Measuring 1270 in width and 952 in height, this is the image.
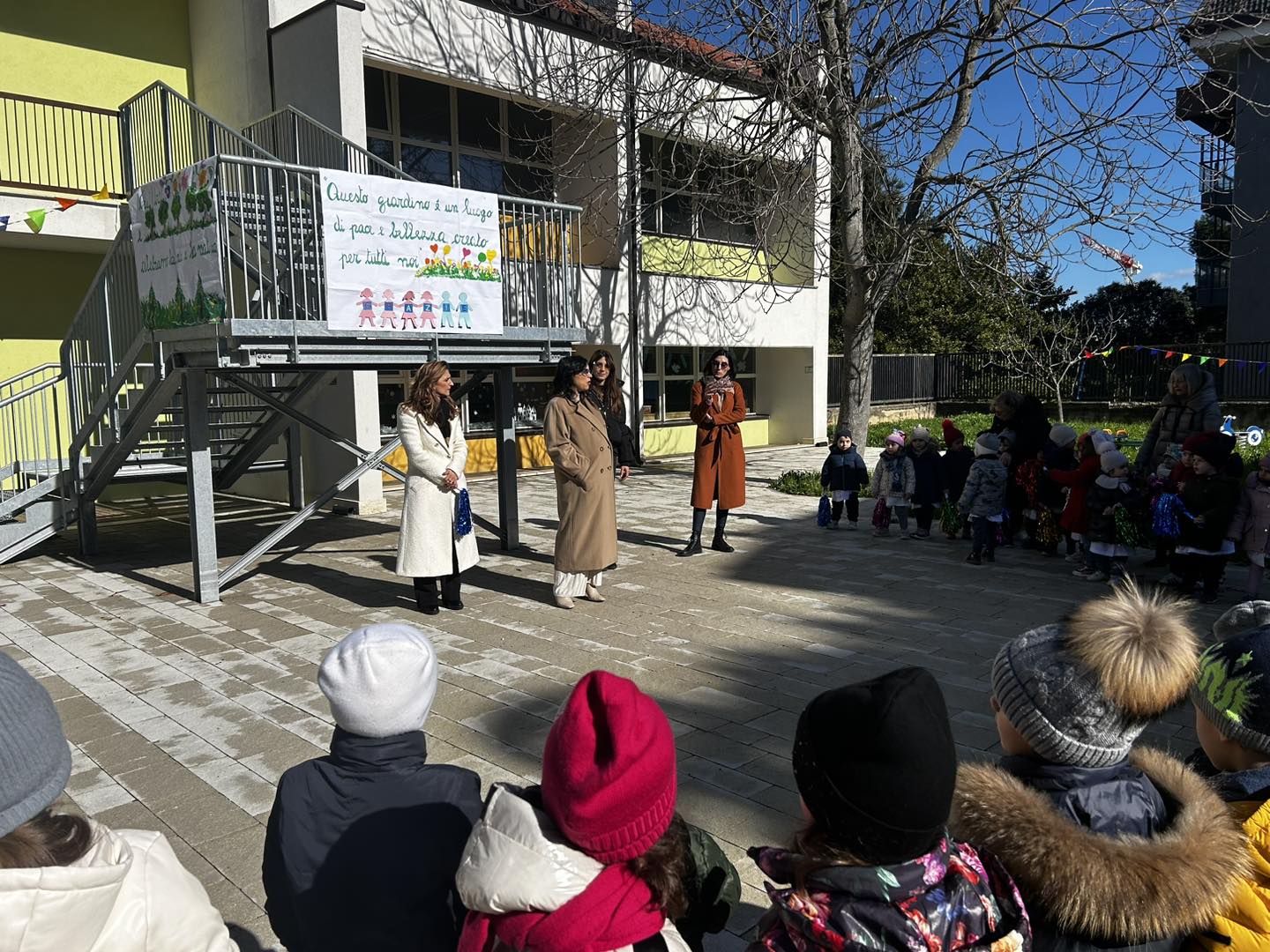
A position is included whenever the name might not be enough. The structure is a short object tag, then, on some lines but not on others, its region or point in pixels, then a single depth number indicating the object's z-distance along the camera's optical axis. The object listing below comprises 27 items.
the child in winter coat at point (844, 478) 10.35
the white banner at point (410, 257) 6.69
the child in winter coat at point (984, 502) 8.16
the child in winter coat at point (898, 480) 9.51
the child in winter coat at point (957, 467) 9.42
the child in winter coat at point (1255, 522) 6.54
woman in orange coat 8.61
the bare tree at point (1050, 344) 19.30
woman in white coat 6.40
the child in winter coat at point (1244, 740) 1.77
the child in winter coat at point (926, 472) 9.46
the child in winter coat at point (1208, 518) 6.60
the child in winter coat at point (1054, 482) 8.38
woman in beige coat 6.77
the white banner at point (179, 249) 6.36
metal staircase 6.64
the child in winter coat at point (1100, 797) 1.65
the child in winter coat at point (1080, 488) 7.56
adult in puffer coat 7.68
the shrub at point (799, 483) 12.95
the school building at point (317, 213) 8.23
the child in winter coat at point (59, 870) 1.21
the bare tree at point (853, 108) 10.68
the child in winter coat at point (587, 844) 1.57
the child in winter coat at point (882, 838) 1.55
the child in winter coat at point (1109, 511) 7.27
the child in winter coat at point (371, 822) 1.94
